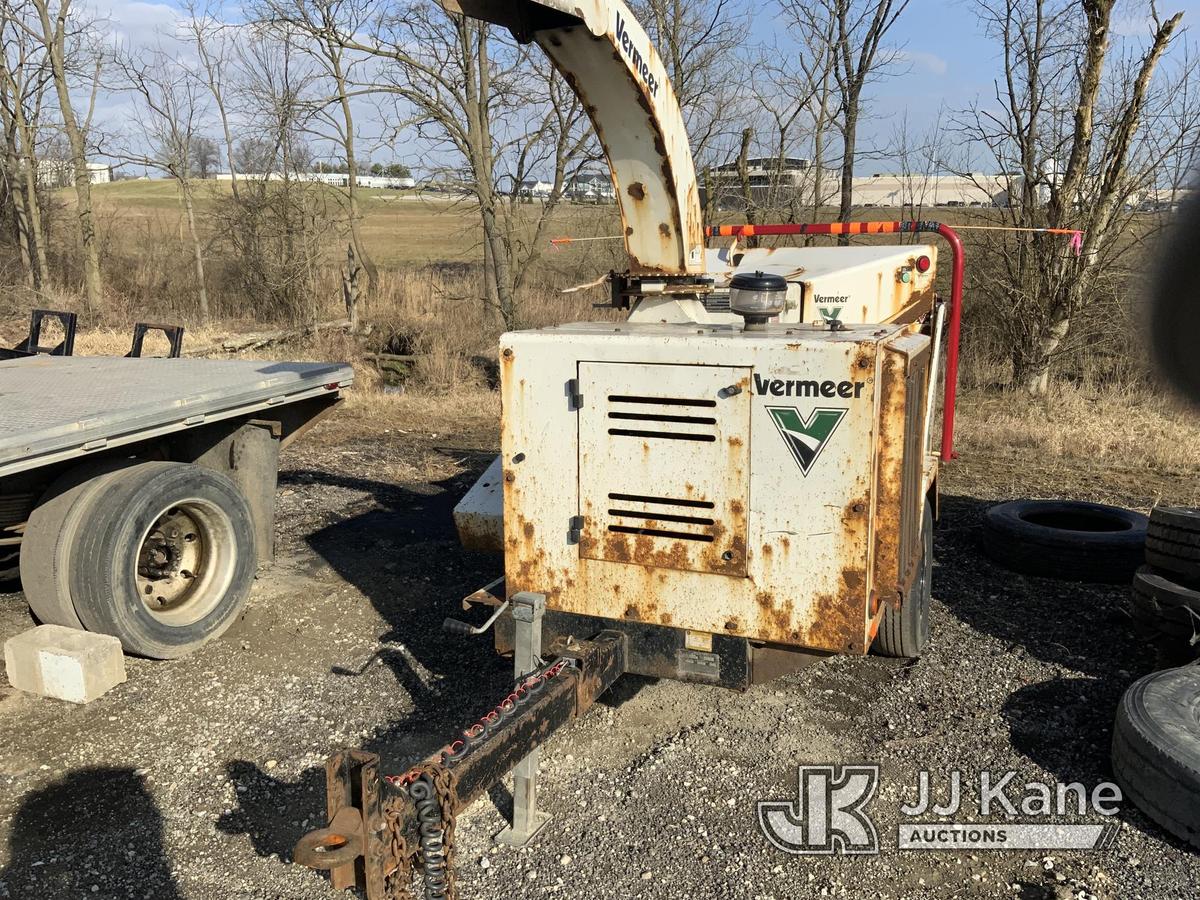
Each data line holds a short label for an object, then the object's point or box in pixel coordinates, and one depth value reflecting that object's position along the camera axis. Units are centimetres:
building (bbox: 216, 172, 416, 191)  1633
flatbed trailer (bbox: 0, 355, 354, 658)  449
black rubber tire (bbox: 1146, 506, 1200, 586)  475
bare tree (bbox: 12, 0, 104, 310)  1644
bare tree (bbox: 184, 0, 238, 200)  1825
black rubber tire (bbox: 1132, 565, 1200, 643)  443
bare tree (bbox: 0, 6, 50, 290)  1695
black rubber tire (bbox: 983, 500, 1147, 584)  578
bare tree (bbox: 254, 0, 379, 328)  1310
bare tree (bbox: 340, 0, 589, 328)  1295
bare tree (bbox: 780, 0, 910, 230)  1395
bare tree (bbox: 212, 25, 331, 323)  1631
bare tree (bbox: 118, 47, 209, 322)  1715
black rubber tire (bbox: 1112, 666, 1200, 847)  334
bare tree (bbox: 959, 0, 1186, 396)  1042
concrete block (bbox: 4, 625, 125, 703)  434
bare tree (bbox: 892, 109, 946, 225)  1313
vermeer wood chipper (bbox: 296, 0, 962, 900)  327
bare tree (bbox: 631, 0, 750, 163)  1410
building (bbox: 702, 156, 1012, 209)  1470
